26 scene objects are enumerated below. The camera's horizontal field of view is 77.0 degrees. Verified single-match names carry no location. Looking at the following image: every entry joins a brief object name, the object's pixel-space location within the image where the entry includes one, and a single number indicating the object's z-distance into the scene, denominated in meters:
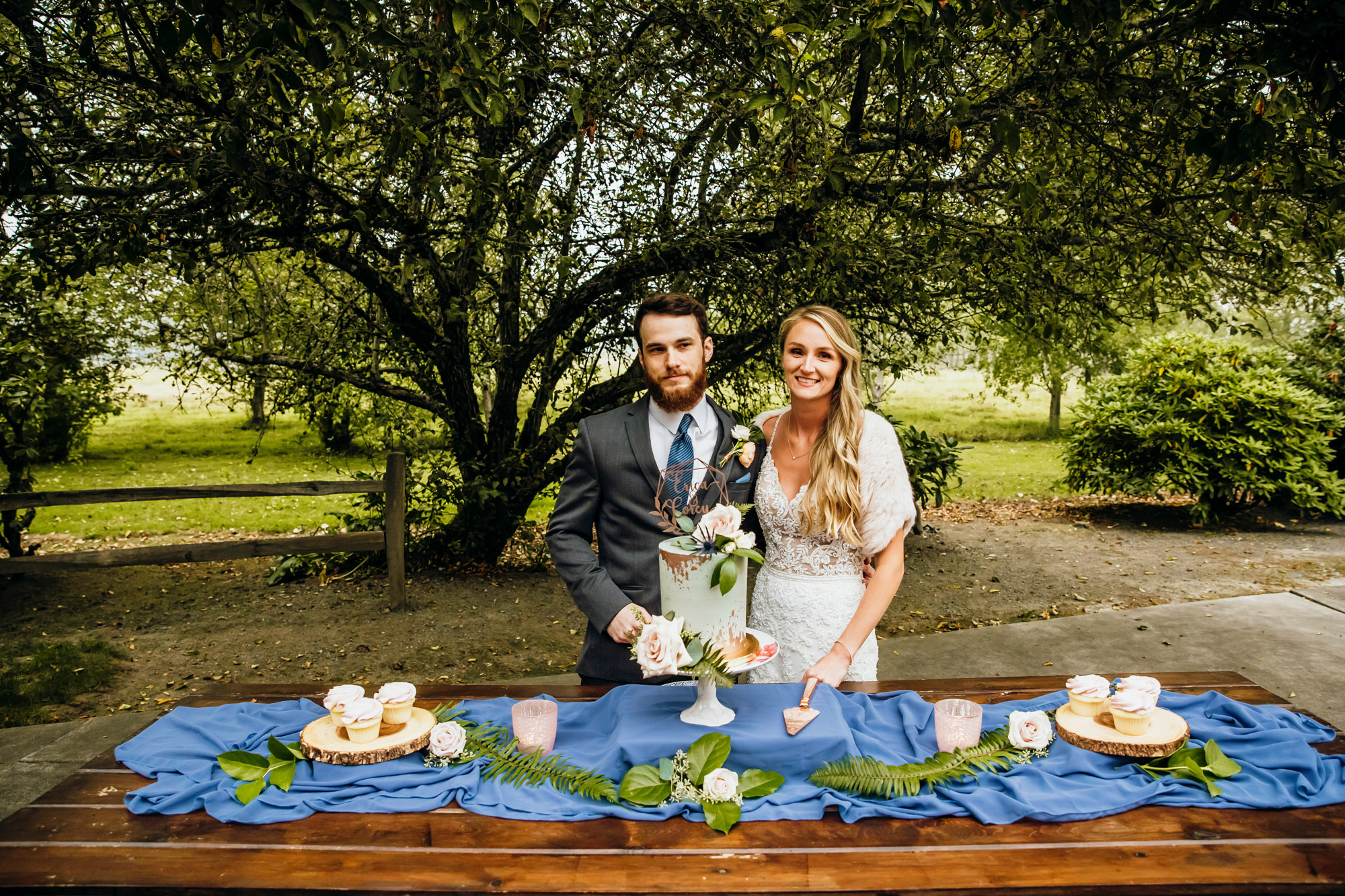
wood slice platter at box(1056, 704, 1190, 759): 2.21
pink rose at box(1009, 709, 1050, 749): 2.23
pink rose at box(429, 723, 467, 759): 2.24
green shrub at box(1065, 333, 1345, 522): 8.80
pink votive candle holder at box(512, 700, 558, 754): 2.22
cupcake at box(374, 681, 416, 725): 2.36
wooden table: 1.72
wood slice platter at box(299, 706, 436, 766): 2.22
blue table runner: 2.02
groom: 2.67
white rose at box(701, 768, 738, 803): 1.98
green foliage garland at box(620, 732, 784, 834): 2.03
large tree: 3.19
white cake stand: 2.27
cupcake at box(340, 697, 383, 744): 2.25
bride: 2.79
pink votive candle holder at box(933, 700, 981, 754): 2.23
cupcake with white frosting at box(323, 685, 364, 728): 2.32
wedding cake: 2.01
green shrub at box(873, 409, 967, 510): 8.58
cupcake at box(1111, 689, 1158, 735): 2.26
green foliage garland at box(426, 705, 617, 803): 2.08
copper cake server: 2.23
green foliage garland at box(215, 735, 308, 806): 2.12
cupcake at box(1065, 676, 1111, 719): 2.39
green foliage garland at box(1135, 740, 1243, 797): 2.12
